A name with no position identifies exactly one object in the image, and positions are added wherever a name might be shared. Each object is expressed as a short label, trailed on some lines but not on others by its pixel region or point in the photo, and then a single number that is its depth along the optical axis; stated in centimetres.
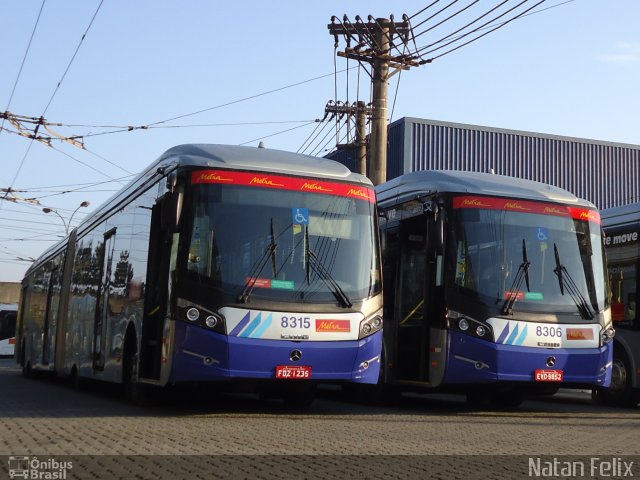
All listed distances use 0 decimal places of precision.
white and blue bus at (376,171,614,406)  1380
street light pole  4323
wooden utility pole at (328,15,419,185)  2423
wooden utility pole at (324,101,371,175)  3459
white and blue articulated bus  1190
